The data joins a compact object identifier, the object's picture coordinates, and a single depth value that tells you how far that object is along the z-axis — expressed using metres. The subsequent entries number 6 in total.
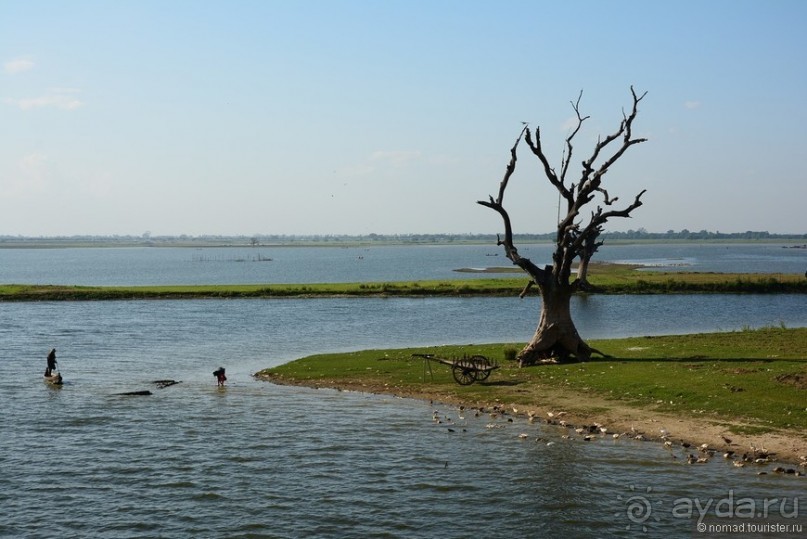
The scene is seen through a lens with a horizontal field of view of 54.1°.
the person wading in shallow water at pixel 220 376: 40.44
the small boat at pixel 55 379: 41.94
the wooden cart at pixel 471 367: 37.84
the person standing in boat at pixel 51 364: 43.81
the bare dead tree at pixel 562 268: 41.72
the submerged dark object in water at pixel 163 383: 41.19
